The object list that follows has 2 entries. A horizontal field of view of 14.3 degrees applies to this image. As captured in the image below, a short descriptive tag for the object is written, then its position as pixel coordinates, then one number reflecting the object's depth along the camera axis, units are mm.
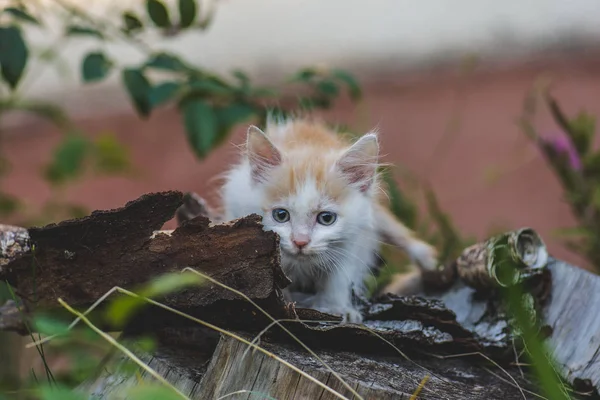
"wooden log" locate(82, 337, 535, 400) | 1296
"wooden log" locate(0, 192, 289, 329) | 1317
